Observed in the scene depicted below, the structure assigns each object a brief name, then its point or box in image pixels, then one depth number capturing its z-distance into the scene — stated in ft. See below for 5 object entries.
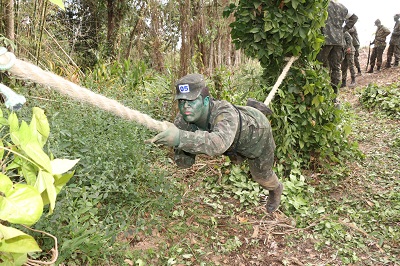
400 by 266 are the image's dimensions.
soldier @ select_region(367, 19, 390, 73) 34.76
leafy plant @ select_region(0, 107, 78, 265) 2.51
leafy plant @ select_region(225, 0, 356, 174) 11.72
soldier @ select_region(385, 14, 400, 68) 33.80
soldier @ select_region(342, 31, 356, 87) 30.17
